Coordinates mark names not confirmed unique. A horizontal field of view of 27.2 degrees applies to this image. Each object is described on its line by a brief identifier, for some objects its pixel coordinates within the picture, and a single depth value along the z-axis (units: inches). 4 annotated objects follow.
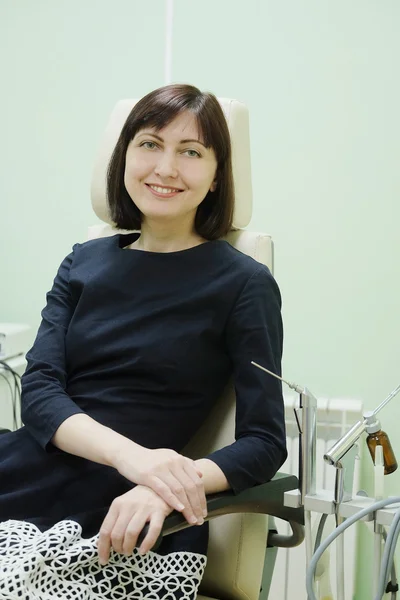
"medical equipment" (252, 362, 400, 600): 47.6
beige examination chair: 54.6
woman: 50.8
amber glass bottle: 51.1
